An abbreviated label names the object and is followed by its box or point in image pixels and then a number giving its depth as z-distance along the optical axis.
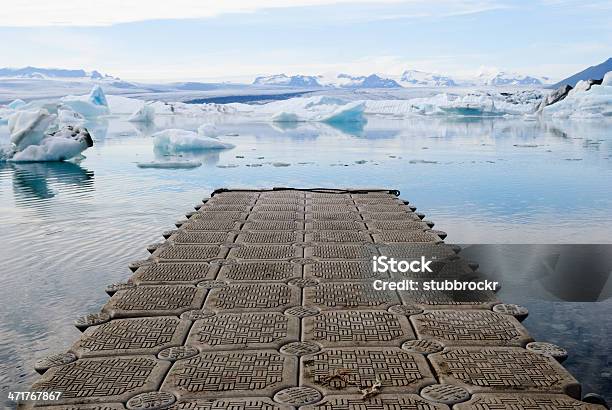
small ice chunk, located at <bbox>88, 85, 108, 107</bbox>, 47.84
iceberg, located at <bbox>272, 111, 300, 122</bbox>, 43.33
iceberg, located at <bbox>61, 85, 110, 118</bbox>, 46.00
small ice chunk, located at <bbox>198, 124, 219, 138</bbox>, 26.86
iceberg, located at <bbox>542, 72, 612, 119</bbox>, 40.53
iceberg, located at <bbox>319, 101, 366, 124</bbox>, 39.84
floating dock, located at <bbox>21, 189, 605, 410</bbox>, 3.69
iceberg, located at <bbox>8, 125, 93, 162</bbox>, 19.41
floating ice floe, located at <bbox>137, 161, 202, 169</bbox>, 18.01
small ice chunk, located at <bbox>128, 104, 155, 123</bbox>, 42.91
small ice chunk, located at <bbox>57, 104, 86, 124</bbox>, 39.97
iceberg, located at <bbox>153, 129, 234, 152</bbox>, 22.78
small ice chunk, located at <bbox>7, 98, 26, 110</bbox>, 43.12
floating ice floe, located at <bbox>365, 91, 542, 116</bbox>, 46.28
